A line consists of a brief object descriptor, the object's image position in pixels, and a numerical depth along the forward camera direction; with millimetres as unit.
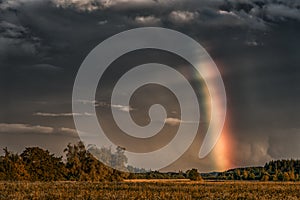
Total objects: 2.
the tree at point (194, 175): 163125
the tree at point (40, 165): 111312
